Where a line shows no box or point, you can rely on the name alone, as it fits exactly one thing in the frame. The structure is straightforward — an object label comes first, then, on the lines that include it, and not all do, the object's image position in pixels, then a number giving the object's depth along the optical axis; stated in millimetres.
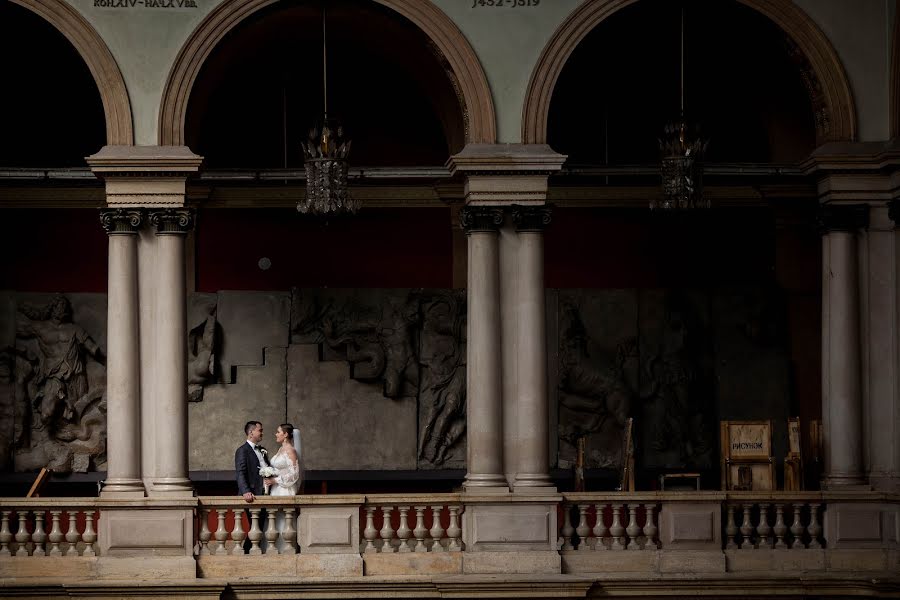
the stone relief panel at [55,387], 18531
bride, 15852
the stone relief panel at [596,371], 18656
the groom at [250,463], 15727
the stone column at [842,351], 16156
